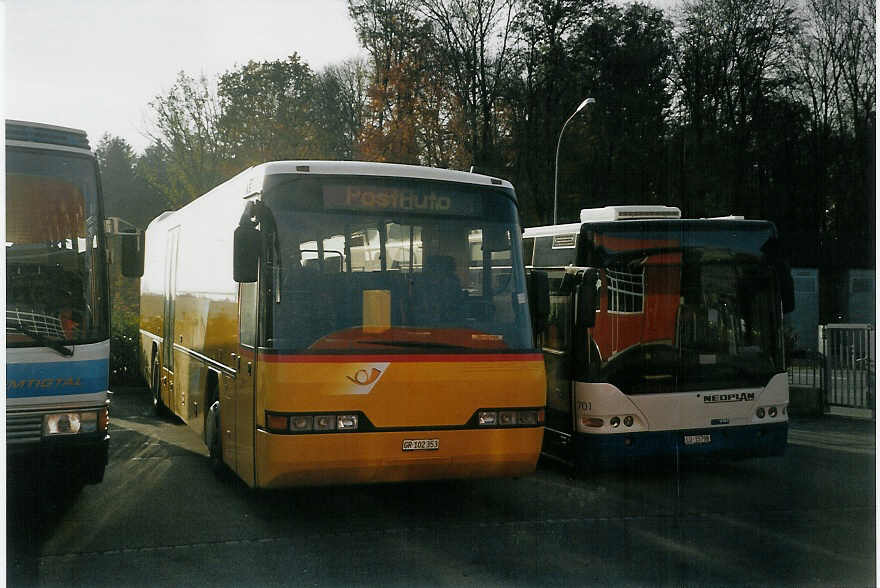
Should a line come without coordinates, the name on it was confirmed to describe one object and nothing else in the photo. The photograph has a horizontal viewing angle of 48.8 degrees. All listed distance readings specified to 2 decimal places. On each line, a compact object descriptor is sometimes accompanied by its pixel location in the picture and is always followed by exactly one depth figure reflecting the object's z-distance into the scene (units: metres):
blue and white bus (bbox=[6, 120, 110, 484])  6.97
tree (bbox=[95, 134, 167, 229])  20.67
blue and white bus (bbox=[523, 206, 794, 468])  8.99
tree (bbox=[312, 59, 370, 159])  22.25
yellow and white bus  7.05
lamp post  18.09
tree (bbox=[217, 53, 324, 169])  22.22
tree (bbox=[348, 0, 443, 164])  19.16
